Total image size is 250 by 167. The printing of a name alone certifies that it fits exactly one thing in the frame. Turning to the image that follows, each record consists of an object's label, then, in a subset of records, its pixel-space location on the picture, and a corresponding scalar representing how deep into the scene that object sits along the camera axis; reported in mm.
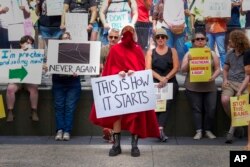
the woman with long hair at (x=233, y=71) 10414
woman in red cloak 9312
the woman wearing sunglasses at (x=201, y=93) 10734
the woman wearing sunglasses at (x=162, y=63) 10508
